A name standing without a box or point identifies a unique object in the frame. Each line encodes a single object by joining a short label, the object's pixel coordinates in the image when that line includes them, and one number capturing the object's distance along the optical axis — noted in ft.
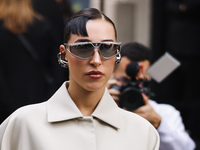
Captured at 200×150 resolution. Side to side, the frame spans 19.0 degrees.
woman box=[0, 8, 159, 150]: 10.10
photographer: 13.05
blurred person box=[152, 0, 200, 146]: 25.90
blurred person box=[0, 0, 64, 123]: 21.30
